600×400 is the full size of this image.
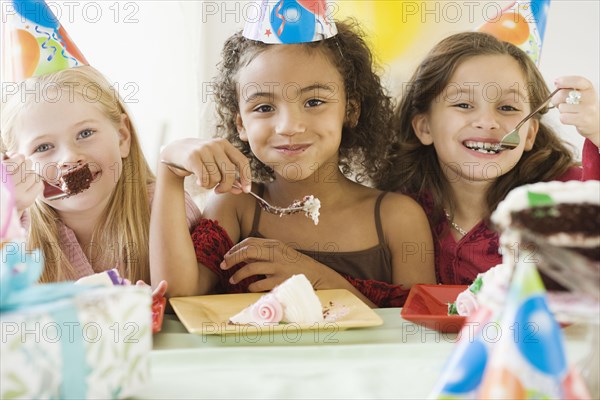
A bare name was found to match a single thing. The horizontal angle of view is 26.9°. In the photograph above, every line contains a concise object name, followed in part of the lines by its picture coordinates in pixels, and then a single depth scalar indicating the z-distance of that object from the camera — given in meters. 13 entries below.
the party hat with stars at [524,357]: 0.82
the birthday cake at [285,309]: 1.20
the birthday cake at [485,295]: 0.91
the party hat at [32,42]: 1.37
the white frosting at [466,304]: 1.18
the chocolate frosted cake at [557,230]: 0.88
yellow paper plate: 1.17
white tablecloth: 1.06
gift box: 0.91
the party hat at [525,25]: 1.49
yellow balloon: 1.76
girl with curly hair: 1.36
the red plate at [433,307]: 1.18
